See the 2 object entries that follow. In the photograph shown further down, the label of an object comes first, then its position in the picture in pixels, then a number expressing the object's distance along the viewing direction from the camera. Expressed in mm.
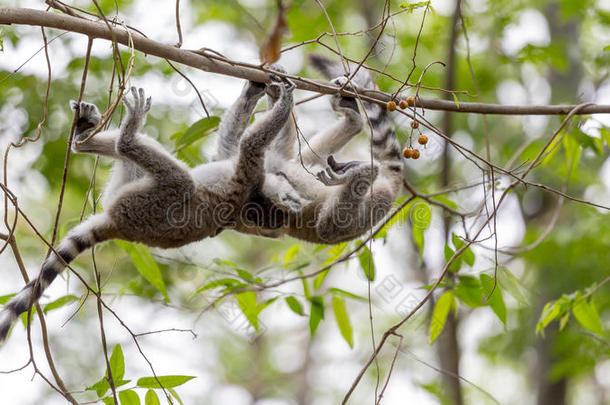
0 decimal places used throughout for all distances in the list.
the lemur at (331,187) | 10898
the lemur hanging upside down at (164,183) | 9367
